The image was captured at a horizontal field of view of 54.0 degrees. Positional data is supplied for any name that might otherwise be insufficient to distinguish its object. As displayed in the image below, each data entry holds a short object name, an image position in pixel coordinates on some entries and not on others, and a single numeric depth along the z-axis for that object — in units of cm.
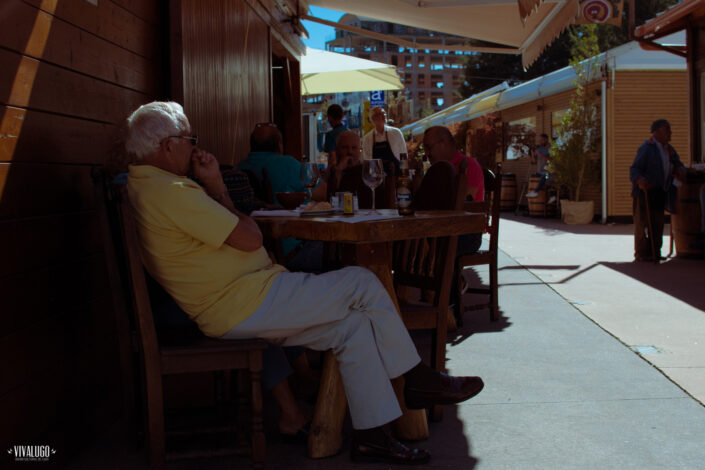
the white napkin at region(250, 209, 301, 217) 305
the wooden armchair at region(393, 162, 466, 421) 307
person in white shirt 791
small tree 1331
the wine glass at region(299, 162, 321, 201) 373
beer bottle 287
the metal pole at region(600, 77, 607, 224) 1302
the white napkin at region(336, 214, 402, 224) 261
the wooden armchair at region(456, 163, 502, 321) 479
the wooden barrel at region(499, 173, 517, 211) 1731
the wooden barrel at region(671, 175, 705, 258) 787
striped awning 630
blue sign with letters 1769
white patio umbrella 1065
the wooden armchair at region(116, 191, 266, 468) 235
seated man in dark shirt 426
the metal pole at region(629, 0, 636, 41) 884
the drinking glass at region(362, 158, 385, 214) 325
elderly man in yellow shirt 237
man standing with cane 775
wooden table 256
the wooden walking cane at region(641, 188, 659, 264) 771
